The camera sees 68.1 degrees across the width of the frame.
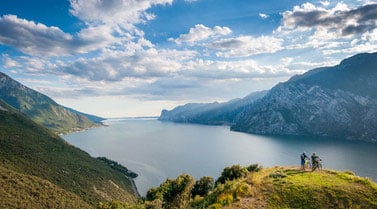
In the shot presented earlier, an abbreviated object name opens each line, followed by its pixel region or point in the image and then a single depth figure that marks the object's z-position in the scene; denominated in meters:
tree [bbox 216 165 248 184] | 57.38
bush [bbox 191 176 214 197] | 68.21
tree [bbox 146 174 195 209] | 68.47
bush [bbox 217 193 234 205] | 21.74
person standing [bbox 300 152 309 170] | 34.86
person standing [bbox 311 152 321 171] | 31.23
